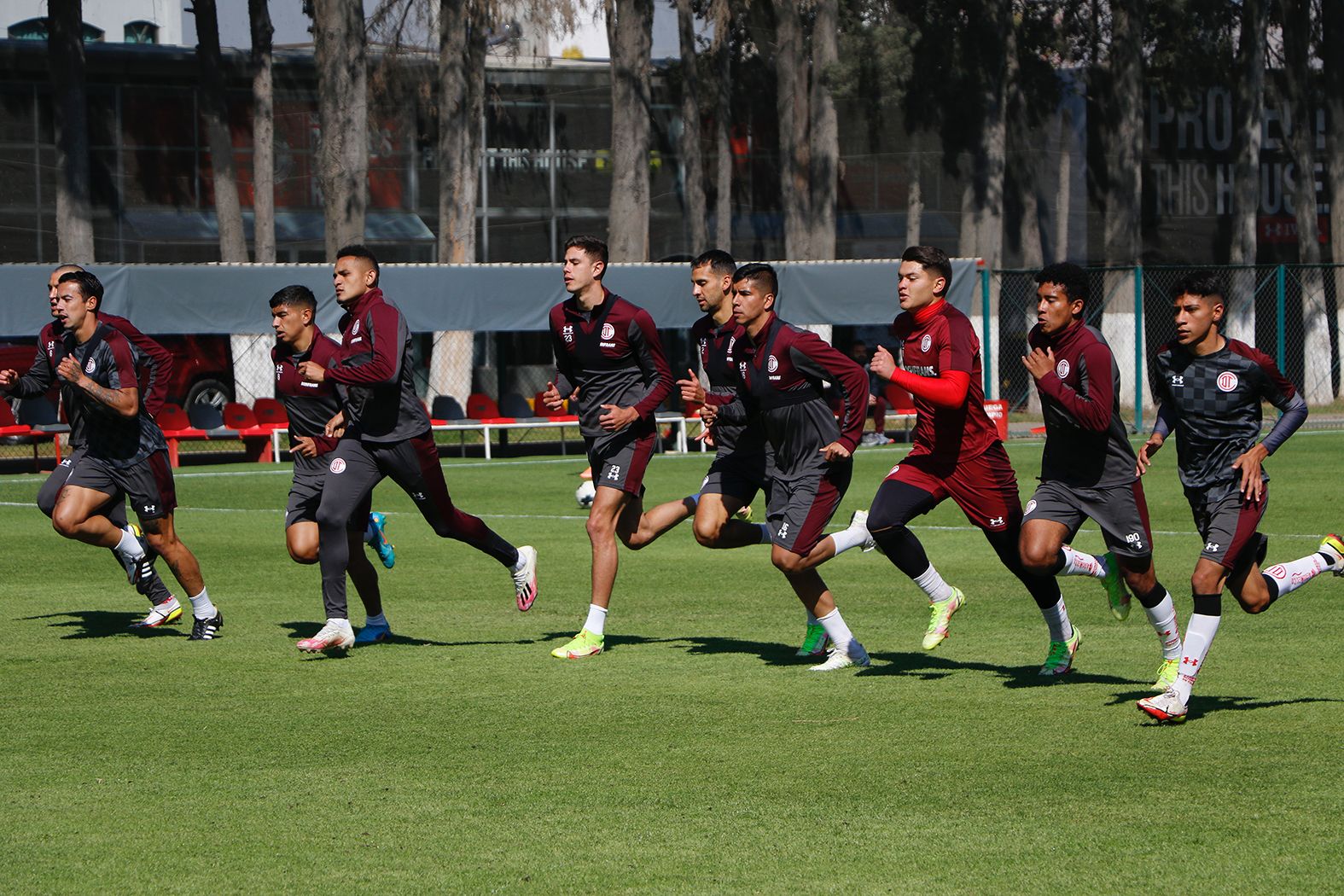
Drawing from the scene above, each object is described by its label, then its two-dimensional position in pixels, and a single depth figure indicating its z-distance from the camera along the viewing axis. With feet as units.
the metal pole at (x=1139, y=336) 191.93
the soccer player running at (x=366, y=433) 61.93
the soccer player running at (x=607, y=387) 64.59
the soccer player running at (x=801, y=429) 59.67
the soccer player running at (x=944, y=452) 56.39
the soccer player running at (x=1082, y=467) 53.42
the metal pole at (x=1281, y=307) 200.89
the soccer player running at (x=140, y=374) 68.59
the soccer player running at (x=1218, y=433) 50.93
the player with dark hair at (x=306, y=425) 67.36
